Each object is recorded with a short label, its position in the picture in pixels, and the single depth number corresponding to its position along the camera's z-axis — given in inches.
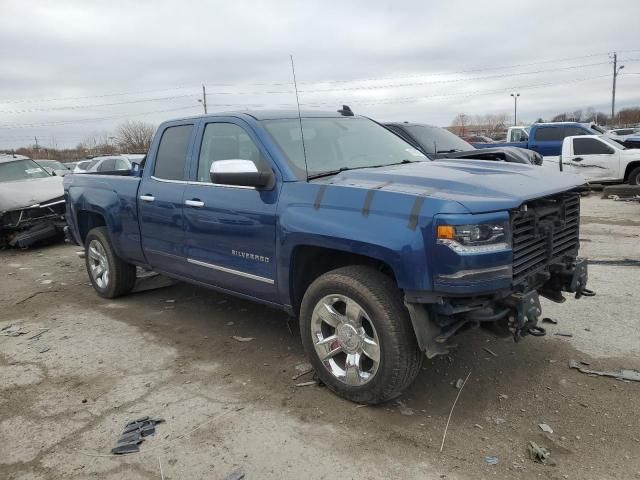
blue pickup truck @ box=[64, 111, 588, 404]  119.3
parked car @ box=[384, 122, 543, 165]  313.7
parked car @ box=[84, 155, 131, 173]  597.1
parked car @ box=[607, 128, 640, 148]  605.6
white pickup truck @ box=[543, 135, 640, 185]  563.8
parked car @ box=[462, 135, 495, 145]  1010.9
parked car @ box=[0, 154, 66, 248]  380.5
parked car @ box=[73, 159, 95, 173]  813.2
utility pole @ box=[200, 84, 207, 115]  1883.9
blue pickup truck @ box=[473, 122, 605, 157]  639.8
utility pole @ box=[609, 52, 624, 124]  2208.5
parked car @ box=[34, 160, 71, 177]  932.0
